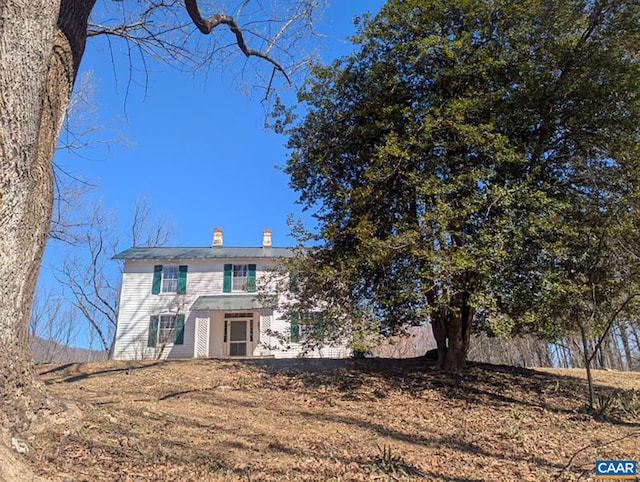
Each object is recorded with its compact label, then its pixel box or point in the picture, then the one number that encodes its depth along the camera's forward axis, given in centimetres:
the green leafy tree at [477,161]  661
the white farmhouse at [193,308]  1772
